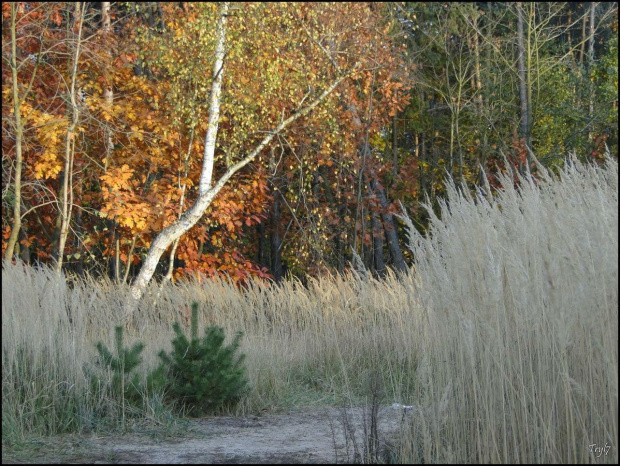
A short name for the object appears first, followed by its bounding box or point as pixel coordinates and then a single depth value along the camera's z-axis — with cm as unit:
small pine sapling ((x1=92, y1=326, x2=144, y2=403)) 1084
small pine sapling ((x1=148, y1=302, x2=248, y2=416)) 1145
